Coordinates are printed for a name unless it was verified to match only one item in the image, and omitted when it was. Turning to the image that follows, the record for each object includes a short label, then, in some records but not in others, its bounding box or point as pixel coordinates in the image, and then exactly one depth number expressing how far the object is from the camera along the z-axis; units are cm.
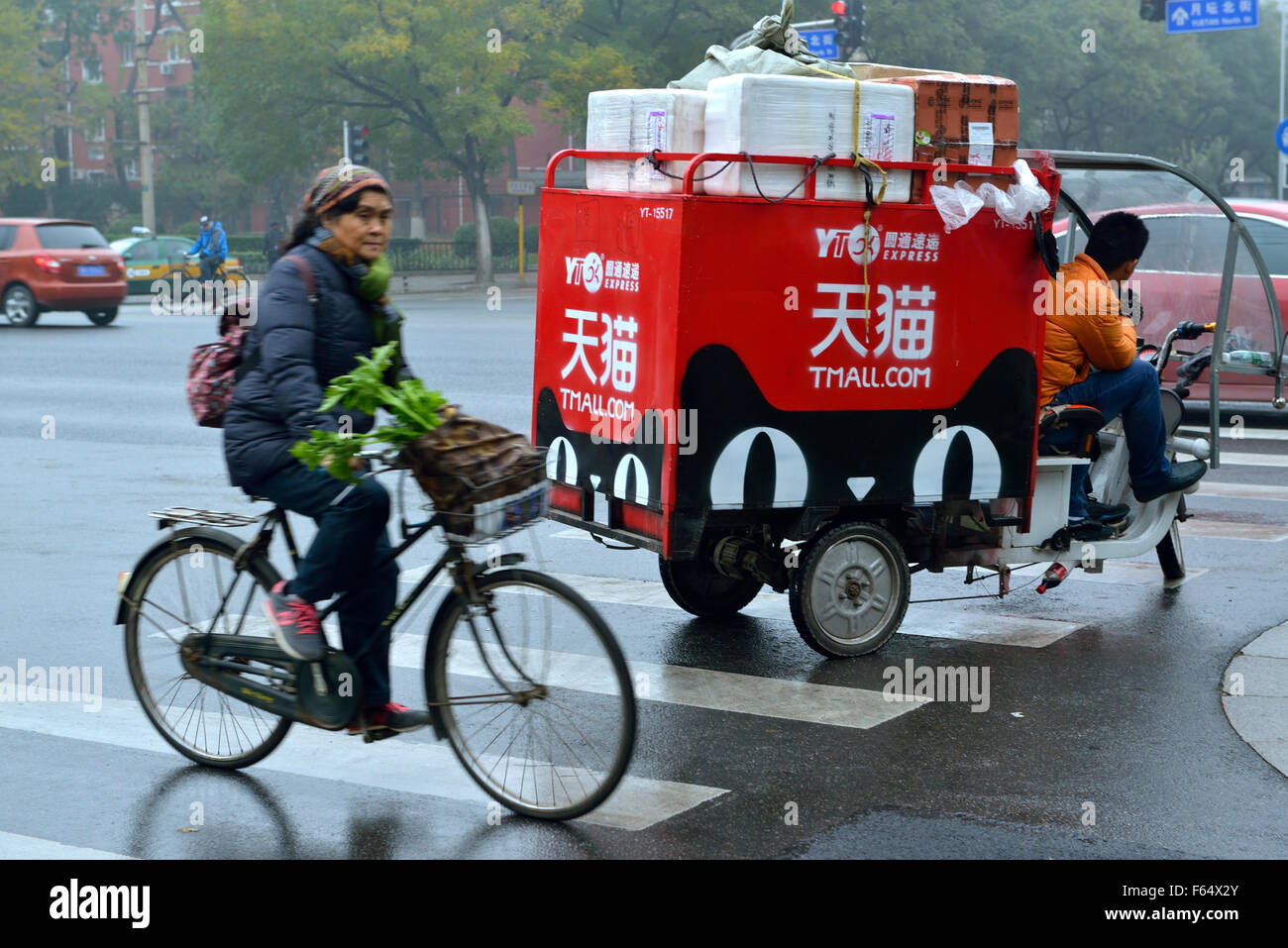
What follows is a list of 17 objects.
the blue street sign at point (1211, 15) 2850
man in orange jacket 699
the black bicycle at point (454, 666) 429
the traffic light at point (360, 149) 3447
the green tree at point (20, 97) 5375
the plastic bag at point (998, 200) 613
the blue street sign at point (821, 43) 3437
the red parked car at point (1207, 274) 921
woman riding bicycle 441
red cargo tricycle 584
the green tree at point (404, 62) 3966
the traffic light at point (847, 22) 2694
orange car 2364
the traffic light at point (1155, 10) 2548
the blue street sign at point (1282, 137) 1981
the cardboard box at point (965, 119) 616
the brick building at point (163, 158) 6450
